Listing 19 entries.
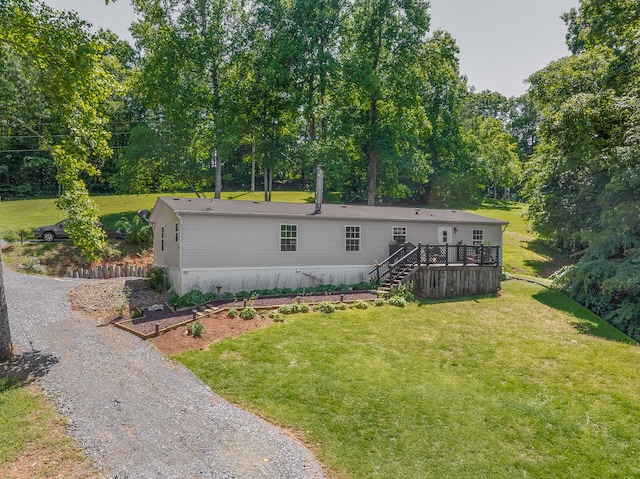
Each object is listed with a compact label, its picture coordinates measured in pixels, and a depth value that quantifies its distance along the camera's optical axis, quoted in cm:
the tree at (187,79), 2458
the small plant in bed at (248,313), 1140
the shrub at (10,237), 2117
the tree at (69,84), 861
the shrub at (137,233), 2172
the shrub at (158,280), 1494
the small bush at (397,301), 1382
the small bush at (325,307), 1252
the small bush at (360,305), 1323
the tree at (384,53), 2623
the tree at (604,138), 1443
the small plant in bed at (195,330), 986
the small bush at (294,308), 1220
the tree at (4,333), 832
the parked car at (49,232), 2181
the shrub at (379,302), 1374
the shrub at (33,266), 1755
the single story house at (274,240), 1388
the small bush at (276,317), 1141
